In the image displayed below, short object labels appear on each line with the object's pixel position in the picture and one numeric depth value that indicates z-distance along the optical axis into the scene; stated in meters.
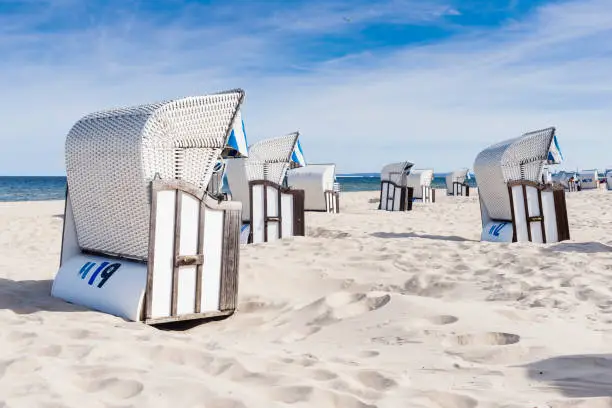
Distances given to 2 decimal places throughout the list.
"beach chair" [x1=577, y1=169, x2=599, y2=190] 42.05
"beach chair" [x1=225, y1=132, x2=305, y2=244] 9.26
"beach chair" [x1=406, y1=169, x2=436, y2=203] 28.55
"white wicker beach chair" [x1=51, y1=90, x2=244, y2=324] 4.42
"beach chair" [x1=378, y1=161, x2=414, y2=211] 20.58
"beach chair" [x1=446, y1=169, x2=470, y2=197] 36.16
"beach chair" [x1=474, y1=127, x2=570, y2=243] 8.82
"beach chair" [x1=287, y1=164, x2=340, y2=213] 19.33
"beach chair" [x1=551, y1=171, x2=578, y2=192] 39.78
